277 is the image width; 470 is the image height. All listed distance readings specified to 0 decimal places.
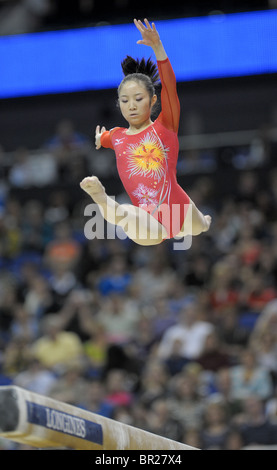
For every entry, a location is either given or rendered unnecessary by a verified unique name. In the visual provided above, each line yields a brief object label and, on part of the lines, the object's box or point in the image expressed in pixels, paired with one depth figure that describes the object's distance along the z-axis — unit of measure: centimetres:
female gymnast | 823
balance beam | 692
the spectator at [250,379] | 1557
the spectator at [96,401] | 1606
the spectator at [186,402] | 1514
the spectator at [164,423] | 1501
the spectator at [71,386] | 1630
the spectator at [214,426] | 1446
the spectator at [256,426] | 1431
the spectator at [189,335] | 1695
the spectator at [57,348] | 1772
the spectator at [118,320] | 1808
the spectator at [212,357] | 1650
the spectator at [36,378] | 1716
